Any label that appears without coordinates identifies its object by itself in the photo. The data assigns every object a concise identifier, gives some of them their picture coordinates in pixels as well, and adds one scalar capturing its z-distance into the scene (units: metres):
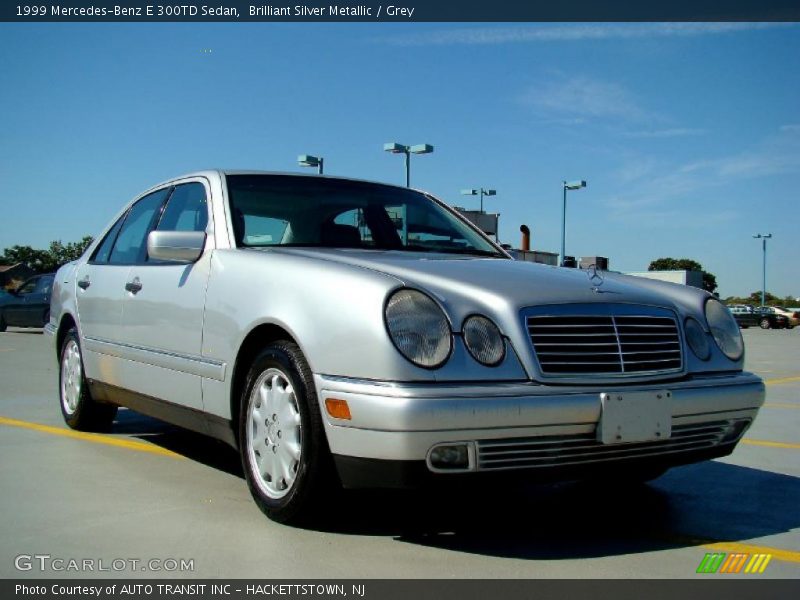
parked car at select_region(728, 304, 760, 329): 48.19
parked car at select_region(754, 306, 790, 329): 47.38
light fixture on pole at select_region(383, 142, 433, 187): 27.38
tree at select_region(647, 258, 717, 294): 93.06
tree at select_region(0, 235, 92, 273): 94.00
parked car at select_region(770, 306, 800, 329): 48.86
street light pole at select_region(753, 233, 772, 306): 74.06
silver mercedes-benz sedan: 3.20
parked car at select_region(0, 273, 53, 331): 20.95
